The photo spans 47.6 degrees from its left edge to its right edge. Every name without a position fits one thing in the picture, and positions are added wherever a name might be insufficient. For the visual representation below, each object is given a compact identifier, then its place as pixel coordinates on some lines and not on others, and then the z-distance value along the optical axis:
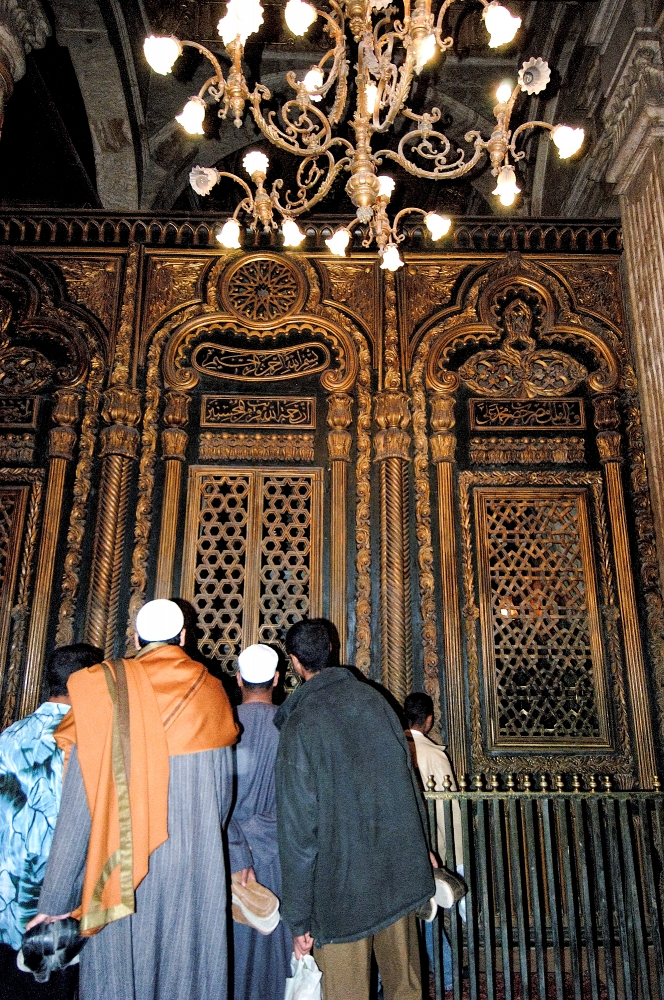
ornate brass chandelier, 3.97
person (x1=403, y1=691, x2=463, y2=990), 4.25
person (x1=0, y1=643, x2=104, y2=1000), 2.82
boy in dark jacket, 2.74
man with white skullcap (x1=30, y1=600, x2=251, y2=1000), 2.55
